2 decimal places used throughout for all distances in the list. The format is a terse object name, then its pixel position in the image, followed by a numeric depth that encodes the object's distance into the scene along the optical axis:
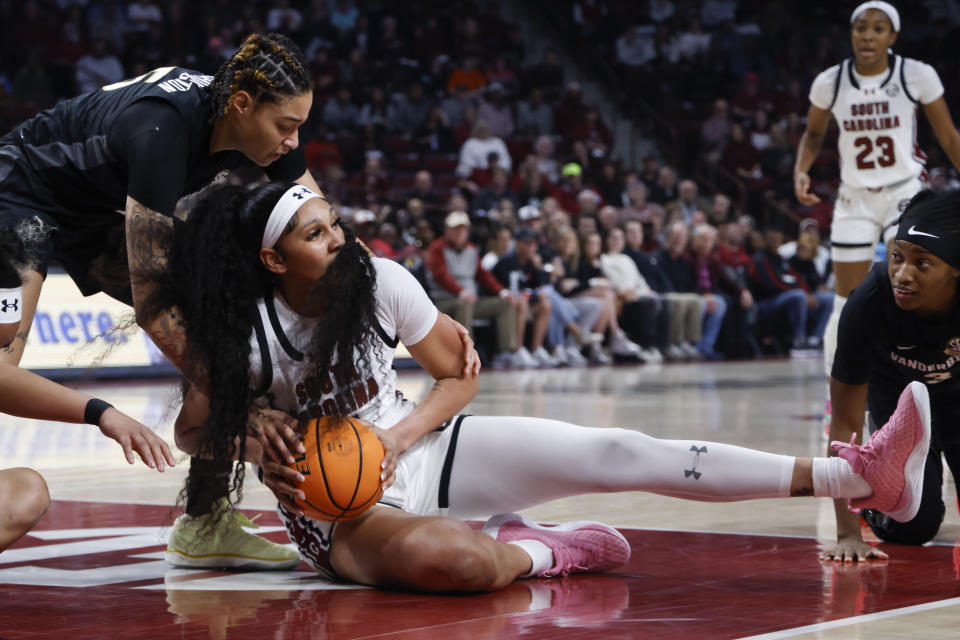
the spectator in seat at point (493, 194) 15.44
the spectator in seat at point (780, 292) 16.52
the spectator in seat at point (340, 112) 17.19
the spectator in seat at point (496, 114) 18.56
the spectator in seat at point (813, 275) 16.75
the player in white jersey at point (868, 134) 6.79
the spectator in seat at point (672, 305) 15.41
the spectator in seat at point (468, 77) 19.05
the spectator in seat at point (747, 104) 21.11
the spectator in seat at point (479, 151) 17.00
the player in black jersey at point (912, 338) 3.72
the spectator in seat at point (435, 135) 17.69
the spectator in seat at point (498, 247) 14.02
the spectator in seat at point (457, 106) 18.38
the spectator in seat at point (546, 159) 18.02
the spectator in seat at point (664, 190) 18.19
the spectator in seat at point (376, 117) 17.09
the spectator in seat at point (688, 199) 17.75
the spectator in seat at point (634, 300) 14.98
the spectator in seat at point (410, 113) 17.97
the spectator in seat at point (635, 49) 22.11
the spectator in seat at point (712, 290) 16.02
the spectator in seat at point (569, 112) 19.89
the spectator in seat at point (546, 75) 20.64
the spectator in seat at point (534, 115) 19.38
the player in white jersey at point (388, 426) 3.33
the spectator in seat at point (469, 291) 13.29
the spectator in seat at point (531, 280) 13.91
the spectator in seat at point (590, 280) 14.58
